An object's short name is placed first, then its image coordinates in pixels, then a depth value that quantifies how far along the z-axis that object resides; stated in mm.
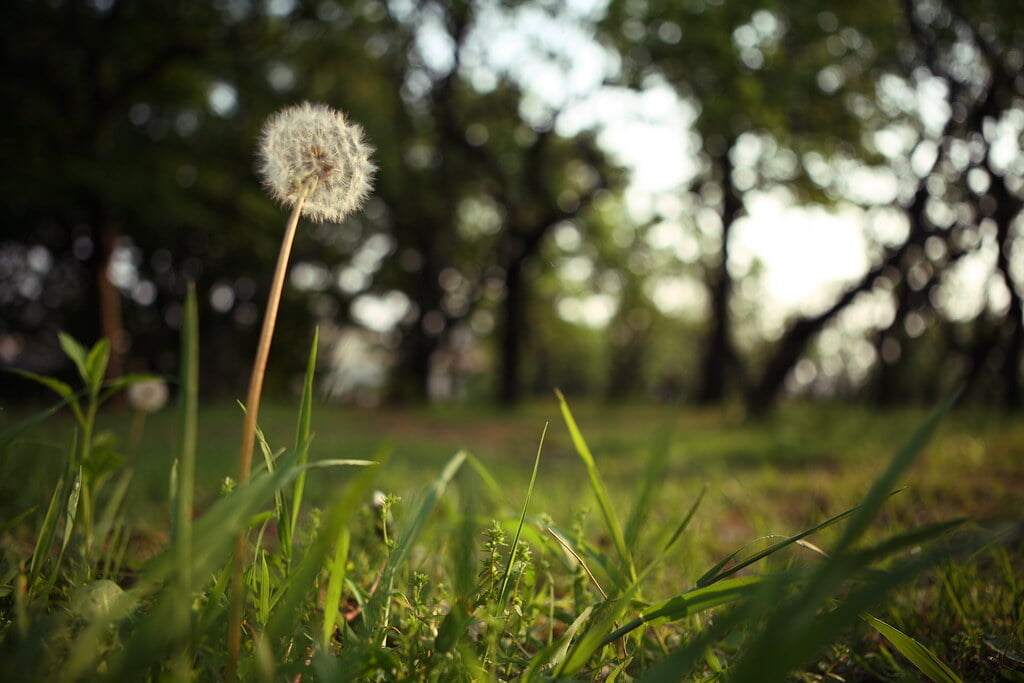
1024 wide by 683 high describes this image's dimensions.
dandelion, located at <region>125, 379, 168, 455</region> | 2181
